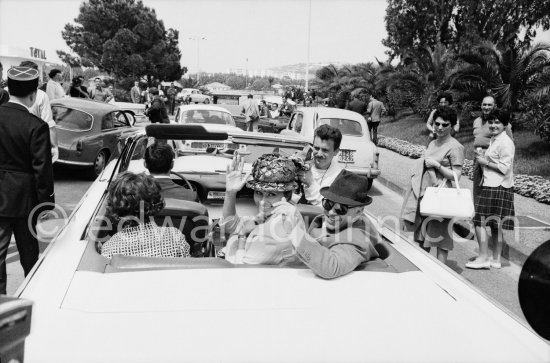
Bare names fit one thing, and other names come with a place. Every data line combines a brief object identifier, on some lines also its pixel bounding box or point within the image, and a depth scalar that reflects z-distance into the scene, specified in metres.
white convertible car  1.87
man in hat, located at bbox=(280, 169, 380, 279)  2.46
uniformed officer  4.12
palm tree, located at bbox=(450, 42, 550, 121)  15.33
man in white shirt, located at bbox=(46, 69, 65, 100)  12.95
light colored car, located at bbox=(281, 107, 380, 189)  10.73
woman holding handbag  5.29
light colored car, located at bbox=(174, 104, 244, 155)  12.22
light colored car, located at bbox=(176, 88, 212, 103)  43.69
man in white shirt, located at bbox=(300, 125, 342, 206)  5.05
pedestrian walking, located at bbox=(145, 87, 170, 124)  13.34
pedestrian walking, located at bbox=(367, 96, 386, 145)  18.36
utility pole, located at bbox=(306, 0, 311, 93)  43.56
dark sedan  10.10
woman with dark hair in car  2.99
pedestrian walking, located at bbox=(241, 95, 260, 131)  19.31
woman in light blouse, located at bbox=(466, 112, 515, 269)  5.70
